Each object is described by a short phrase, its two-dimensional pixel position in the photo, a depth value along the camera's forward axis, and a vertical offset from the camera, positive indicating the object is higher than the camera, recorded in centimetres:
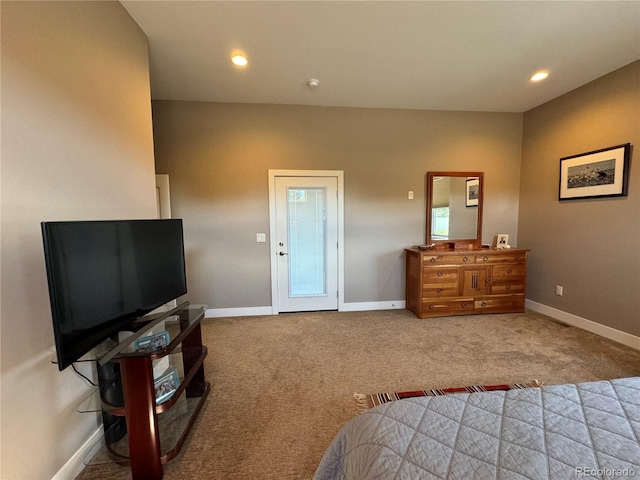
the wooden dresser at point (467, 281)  345 -83
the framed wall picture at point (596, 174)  276 +49
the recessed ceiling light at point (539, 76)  281 +155
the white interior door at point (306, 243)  360 -30
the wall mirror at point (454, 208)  382 +16
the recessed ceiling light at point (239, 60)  244 +155
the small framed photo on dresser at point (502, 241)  391 -34
